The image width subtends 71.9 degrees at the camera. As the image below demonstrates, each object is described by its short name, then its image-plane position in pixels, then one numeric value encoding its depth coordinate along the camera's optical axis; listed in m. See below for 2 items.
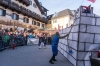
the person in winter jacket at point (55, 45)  4.15
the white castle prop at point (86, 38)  3.55
